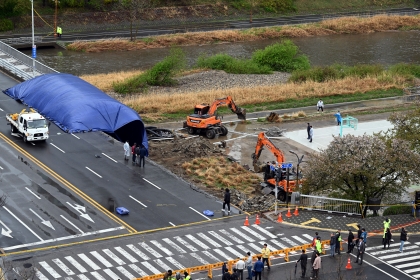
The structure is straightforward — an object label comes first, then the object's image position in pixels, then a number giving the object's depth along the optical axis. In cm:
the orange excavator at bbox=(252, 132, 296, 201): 5062
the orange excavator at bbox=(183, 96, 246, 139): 6525
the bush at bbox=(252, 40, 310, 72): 9850
